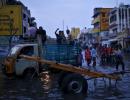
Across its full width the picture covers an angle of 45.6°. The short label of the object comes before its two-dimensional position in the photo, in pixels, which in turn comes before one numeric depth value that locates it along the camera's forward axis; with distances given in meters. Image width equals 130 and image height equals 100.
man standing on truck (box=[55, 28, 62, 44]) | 10.05
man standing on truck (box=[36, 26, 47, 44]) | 8.83
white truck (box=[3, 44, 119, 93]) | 5.37
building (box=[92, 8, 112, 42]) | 48.59
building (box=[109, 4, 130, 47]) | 37.58
